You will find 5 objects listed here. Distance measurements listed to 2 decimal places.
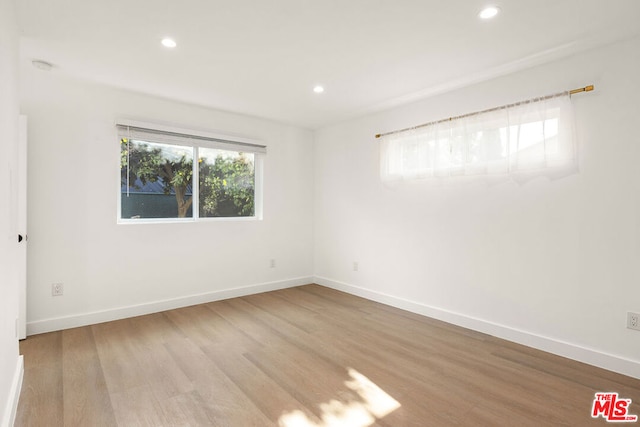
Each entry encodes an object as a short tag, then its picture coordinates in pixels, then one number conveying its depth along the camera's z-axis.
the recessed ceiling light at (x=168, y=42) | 2.39
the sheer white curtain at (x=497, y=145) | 2.62
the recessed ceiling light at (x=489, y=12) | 2.02
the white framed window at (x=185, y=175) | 3.54
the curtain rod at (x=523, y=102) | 2.48
